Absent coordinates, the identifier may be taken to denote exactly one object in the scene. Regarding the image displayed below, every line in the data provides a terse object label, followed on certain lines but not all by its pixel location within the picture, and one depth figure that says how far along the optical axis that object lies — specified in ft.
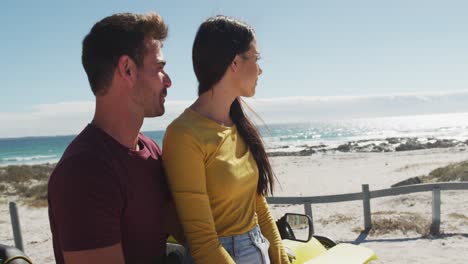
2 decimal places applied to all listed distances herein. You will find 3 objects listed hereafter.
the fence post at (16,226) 24.84
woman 6.68
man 5.13
